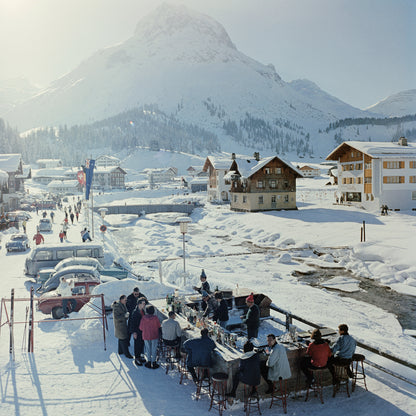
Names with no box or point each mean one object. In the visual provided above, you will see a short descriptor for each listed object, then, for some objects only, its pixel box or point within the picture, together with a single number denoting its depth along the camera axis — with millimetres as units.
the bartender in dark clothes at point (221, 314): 12625
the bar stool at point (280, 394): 8750
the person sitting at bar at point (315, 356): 9133
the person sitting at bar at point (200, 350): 9109
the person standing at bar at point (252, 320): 11828
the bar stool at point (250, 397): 8611
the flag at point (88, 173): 38188
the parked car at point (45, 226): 43812
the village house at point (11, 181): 58353
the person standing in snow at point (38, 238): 31656
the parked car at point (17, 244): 31811
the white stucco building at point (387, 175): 51719
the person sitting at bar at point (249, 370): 8500
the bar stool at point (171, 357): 10663
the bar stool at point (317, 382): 9154
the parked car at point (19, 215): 51381
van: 22688
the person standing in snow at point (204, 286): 15210
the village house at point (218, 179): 75688
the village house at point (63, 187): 127625
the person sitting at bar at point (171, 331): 10477
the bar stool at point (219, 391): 8500
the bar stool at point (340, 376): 9259
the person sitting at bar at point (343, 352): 9250
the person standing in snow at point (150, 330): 10500
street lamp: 23517
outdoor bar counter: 8952
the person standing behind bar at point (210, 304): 12574
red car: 14844
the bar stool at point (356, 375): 9430
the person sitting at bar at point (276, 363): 8703
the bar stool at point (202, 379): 9109
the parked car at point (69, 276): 18000
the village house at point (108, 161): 185750
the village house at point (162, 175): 158750
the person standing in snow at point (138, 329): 10969
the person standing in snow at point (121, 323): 11080
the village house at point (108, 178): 136750
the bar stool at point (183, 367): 10242
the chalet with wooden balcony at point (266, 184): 59281
